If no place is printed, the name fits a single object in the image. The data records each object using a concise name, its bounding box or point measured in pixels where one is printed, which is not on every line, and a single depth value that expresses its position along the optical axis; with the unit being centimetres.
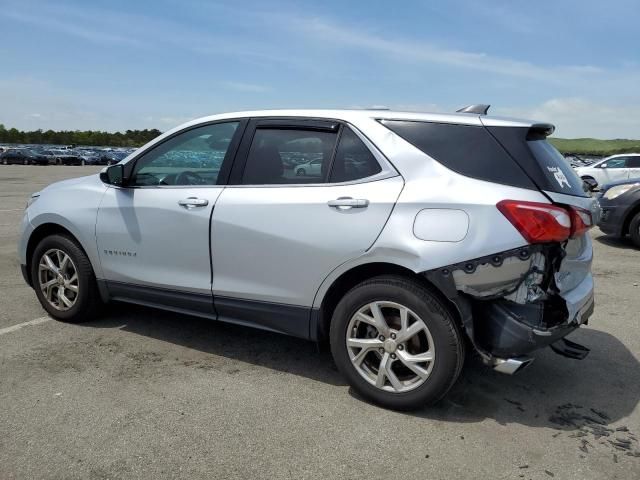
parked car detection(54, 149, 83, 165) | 5691
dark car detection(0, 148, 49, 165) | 5156
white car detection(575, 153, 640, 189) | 1852
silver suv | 299
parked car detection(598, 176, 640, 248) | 888
